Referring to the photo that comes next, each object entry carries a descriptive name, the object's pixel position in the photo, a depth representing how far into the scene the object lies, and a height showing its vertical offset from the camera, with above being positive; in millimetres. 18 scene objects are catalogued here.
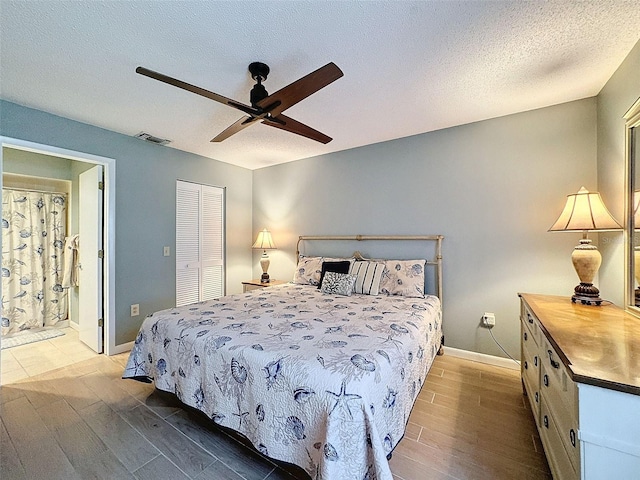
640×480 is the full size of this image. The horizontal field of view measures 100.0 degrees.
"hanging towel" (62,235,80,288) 3756 -367
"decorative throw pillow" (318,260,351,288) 3146 -356
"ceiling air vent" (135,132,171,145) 3170 +1206
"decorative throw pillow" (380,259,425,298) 2818 -449
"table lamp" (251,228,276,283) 4117 -125
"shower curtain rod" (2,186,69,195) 3575 +653
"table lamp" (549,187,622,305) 1798 +62
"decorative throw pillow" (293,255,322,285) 3465 -451
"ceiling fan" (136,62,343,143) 1495 +878
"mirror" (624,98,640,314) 1621 +206
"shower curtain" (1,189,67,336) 3605 -315
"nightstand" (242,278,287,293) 3834 -682
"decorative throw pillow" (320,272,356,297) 2932 -517
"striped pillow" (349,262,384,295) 2924 -441
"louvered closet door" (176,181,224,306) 3797 -79
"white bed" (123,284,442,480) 1138 -730
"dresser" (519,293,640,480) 872 -577
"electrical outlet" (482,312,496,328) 2721 -844
